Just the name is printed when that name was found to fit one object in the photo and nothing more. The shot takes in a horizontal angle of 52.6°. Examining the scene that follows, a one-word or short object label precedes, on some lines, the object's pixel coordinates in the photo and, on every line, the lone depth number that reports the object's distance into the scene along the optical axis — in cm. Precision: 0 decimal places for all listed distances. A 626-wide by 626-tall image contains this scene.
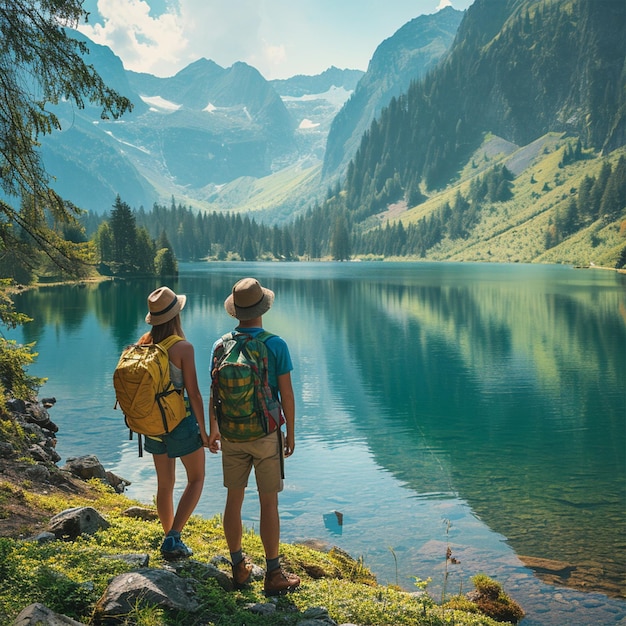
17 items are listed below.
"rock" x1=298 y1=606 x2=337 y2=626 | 702
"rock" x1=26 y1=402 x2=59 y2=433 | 2174
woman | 835
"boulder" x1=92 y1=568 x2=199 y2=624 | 642
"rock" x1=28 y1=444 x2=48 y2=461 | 1586
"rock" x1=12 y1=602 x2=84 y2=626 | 543
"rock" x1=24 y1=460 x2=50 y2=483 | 1345
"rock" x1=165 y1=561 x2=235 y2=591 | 782
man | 783
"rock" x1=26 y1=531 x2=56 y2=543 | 843
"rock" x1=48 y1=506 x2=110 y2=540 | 888
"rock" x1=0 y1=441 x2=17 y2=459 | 1423
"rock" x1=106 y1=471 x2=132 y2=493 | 1702
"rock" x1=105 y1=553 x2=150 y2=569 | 762
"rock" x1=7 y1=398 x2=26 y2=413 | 1954
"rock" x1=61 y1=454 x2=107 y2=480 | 1595
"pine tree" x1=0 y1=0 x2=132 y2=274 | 1230
